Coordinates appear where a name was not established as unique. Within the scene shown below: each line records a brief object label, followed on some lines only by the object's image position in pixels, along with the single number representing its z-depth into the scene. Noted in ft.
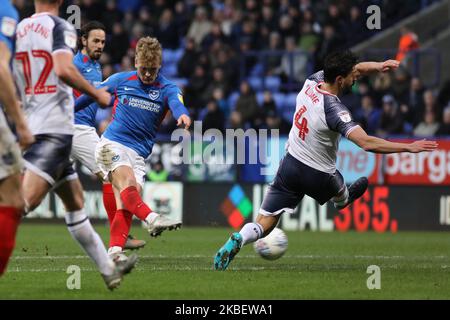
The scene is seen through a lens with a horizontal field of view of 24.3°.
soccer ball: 35.88
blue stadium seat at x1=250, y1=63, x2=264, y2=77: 79.92
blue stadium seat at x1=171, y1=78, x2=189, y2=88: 78.42
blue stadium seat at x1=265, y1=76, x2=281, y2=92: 78.07
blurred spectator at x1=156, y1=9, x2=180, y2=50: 84.74
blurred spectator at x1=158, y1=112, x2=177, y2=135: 73.72
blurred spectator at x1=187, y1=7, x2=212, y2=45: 83.27
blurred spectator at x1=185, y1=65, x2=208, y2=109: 76.84
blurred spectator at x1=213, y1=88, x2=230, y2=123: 74.54
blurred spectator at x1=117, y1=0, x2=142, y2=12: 91.35
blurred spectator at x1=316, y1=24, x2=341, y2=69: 74.49
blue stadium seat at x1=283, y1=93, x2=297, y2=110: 75.23
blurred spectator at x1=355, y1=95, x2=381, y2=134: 68.23
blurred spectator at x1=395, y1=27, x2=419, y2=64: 73.00
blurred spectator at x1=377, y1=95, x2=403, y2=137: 67.36
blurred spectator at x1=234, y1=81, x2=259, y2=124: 71.97
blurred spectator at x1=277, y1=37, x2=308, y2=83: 76.59
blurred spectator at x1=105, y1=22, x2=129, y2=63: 81.76
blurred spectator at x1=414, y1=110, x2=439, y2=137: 66.49
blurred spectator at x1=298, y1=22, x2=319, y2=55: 78.54
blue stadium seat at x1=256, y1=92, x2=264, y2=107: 76.67
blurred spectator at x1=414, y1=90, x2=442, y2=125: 67.46
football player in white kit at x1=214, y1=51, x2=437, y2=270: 34.50
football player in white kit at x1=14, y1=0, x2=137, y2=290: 26.21
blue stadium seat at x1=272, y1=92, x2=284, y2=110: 75.31
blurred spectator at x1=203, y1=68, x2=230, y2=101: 76.23
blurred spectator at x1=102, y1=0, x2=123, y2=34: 86.12
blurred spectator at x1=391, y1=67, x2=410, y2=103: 70.44
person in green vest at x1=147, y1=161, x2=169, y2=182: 67.51
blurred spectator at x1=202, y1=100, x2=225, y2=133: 71.46
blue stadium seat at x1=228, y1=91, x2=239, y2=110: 77.00
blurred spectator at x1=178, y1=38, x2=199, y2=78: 79.51
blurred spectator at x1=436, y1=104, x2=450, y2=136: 65.77
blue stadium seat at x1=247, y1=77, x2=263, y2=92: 79.05
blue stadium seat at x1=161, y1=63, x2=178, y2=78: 82.38
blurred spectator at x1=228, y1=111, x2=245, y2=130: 71.23
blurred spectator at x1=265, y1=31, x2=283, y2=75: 78.54
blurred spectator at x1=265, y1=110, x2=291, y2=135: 69.72
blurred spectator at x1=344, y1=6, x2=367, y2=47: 77.25
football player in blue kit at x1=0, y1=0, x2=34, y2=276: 23.86
